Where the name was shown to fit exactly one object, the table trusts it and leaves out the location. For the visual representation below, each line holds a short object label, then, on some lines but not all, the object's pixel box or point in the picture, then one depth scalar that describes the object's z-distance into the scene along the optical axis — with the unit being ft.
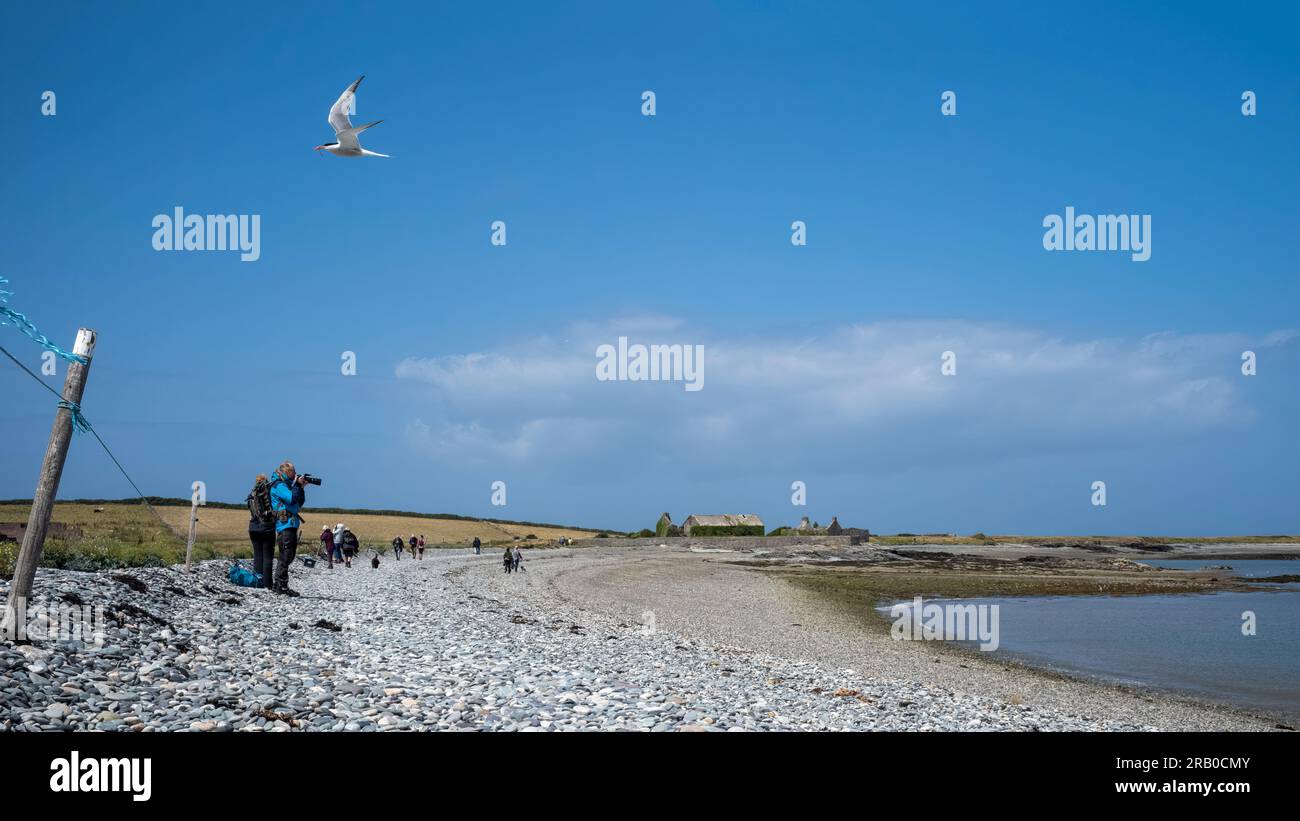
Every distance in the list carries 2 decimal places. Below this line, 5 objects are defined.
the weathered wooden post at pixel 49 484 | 36.32
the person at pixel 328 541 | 143.59
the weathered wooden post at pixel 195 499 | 80.94
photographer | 71.10
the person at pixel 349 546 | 145.28
